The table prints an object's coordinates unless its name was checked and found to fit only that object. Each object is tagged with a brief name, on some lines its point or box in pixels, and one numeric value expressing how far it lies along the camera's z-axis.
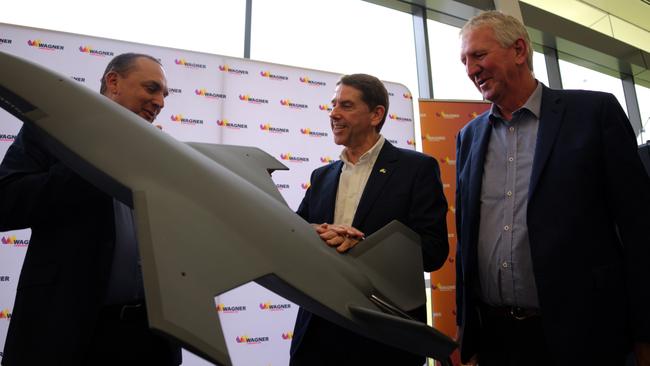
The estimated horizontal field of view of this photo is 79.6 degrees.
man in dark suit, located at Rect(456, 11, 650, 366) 1.27
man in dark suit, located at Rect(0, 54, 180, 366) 1.13
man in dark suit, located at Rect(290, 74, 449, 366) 1.43
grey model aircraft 0.80
